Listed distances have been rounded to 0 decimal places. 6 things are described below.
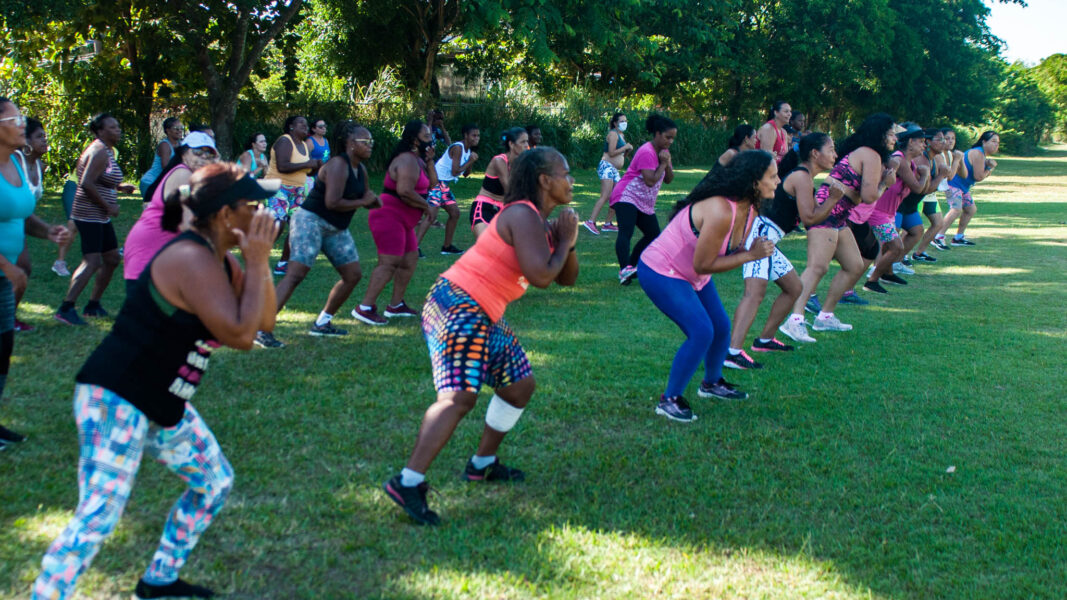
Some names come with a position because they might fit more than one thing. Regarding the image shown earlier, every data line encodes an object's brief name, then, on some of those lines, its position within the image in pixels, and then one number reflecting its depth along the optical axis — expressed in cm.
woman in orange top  383
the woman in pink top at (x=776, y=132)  1199
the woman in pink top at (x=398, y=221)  767
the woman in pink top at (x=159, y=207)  465
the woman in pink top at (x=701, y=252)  519
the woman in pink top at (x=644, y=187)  997
